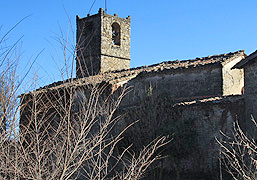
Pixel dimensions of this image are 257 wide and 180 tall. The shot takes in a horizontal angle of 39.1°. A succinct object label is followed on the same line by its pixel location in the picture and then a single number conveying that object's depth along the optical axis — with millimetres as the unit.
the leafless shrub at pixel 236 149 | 11345
